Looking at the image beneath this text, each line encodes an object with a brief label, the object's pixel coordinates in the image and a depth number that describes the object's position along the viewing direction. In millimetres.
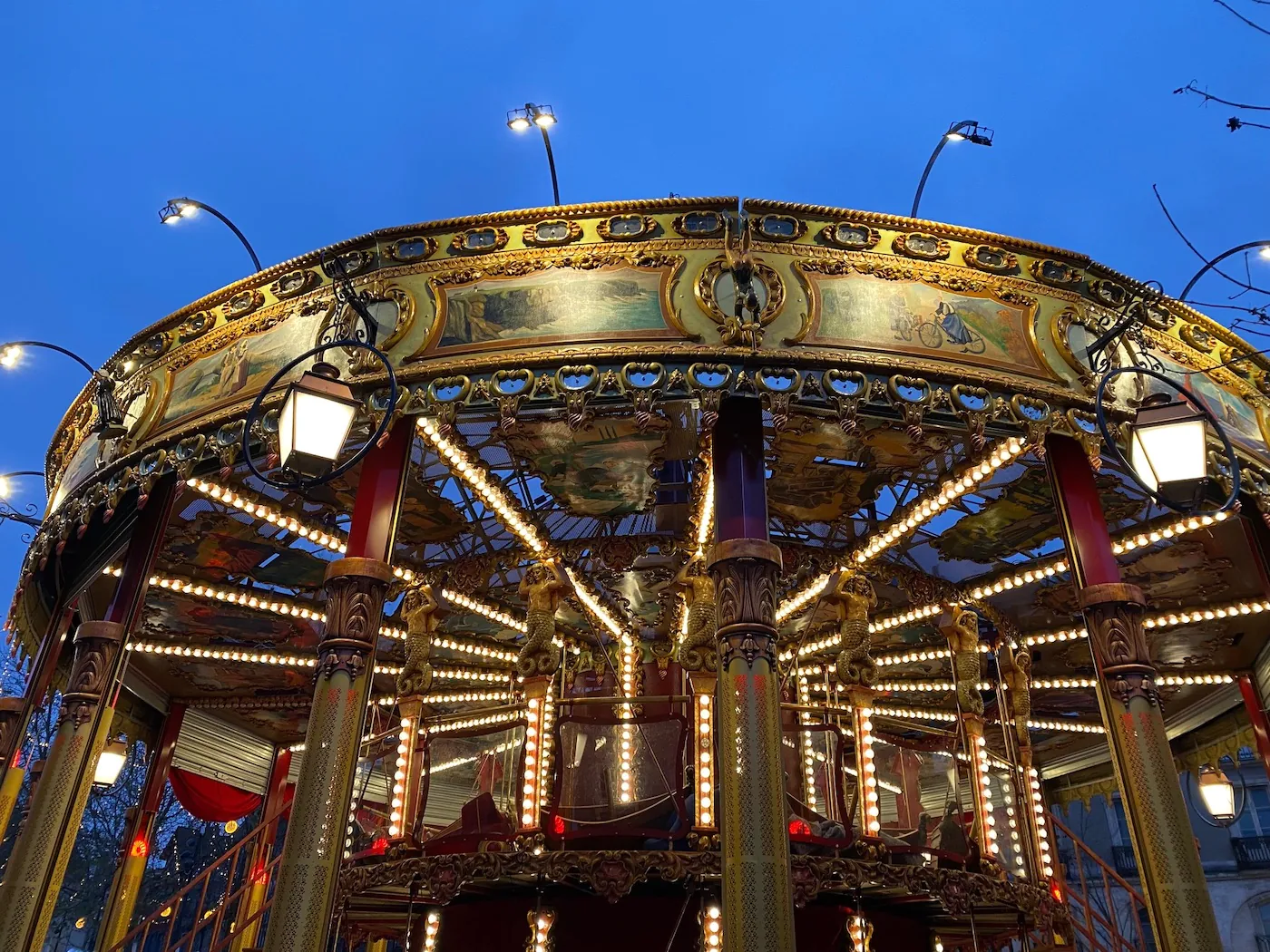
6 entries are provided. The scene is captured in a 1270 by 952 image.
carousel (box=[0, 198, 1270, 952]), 7781
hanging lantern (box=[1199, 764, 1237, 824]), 13523
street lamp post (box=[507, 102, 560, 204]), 10055
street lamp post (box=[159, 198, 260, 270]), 10414
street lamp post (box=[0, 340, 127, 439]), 10602
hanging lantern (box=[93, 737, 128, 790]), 13242
